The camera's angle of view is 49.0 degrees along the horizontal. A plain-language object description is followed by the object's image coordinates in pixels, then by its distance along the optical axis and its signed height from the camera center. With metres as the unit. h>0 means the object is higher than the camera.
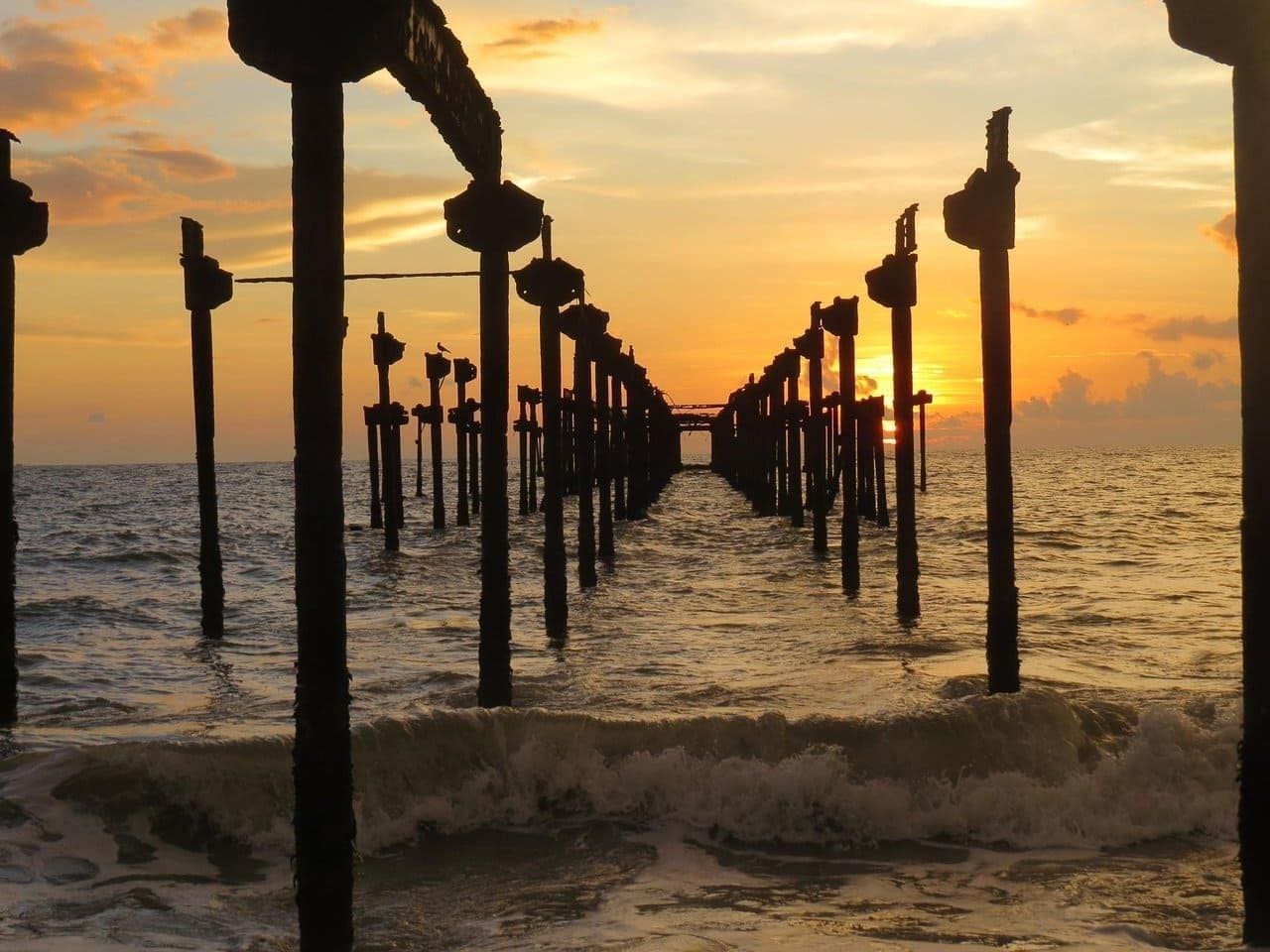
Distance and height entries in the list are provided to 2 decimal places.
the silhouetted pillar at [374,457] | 30.28 +0.09
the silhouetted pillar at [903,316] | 13.75 +1.34
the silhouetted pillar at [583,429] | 16.97 +0.35
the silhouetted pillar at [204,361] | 12.32 +0.93
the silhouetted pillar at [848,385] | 17.80 +0.91
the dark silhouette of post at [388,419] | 28.65 +0.85
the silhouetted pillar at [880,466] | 24.01 -0.34
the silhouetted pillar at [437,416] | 32.00 +0.99
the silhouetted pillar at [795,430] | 28.52 +0.47
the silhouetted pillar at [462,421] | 34.38 +0.95
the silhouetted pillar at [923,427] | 39.69 +0.69
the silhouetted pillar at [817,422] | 20.78 +0.45
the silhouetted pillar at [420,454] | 46.33 +0.20
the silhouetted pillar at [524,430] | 34.97 +0.73
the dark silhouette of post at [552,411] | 12.90 +0.45
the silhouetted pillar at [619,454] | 27.76 +0.04
